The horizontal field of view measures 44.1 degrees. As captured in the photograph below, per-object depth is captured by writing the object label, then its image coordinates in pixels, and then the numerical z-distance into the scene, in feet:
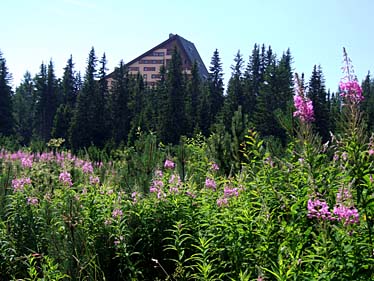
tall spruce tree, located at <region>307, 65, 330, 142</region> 176.51
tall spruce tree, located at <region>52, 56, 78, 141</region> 203.68
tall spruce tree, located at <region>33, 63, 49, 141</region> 239.50
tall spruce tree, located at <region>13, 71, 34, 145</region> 252.21
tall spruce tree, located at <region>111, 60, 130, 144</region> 200.54
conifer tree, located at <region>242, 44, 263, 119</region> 216.74
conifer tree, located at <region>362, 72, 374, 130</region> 206.06
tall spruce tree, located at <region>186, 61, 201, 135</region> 191.42
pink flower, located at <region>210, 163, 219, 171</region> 24.06
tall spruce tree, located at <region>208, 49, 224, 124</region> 203.64
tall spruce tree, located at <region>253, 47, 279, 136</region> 184.24
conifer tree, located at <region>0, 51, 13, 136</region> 194.39
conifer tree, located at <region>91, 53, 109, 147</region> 195.21
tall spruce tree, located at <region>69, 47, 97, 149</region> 191.07
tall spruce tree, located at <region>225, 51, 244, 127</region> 186.37
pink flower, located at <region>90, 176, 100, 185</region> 19.31
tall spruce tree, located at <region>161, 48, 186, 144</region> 183.37
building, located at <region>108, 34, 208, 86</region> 325.42
